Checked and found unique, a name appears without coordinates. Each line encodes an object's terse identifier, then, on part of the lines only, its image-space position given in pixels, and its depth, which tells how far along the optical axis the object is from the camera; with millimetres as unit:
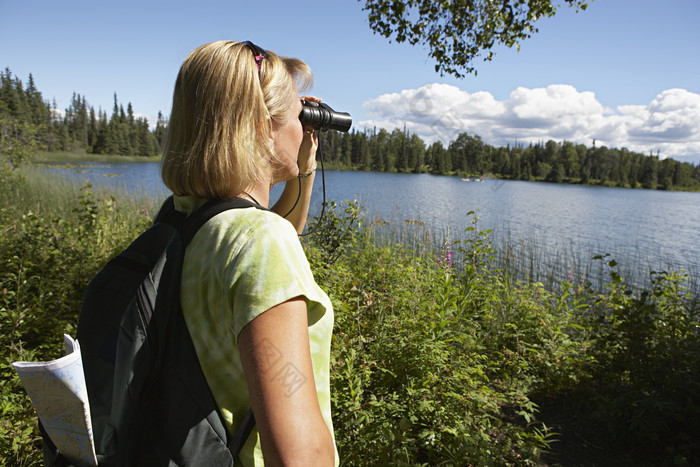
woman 682
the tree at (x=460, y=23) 4312
